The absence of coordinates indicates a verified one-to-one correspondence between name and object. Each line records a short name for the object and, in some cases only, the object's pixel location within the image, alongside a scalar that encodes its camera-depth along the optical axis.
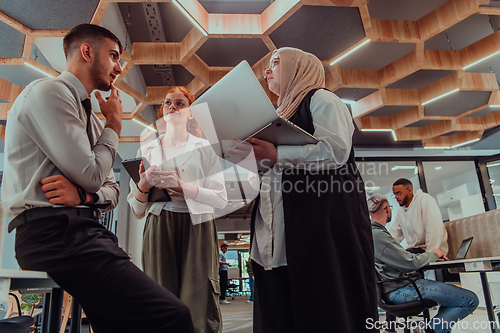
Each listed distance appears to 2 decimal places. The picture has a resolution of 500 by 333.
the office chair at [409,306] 2.31
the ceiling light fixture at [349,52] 3.43
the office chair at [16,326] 1.43
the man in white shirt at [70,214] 0.84
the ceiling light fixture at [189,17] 2.77
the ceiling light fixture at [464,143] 6.41
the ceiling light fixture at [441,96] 4.54
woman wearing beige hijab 0.99
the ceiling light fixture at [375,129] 5.78
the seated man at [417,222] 3.17
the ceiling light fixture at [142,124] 5.03
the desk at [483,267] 2.11
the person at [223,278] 8.40
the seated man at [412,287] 2.34
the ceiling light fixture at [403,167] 7.46
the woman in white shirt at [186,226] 1.37
